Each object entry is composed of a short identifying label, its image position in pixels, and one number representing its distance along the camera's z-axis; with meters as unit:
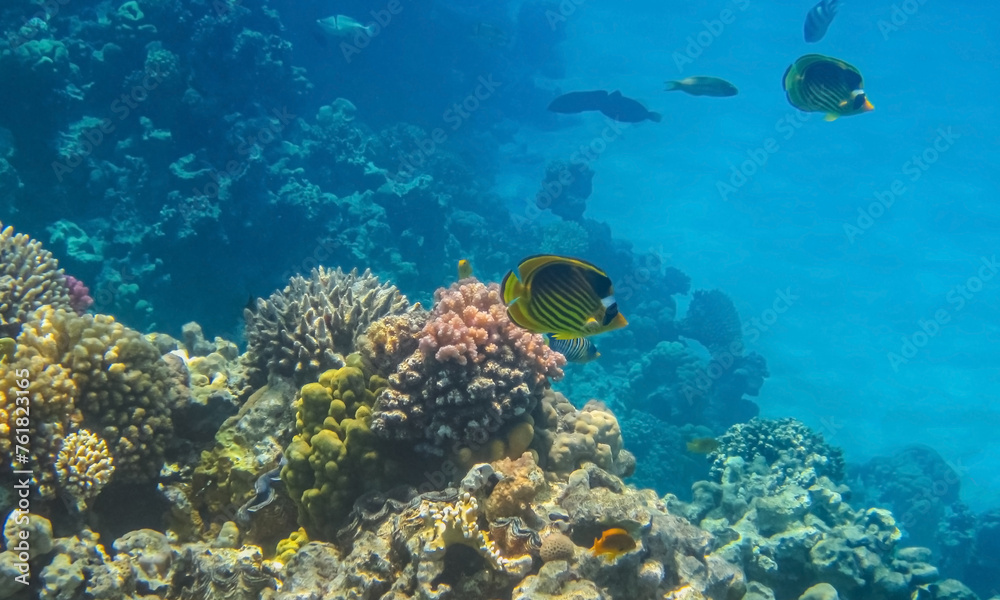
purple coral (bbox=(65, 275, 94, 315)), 5.56
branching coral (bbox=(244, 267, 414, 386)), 4.68
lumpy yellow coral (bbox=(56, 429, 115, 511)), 3.35
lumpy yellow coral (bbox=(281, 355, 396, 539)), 3.75
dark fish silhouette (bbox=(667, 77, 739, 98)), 10.34
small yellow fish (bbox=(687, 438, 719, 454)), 6.34
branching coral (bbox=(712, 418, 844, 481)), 7.99
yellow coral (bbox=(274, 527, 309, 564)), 3.70
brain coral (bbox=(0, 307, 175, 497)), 3.41
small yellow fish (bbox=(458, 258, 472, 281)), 6.06
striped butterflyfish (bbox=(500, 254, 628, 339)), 2.08
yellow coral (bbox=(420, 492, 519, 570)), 3.03
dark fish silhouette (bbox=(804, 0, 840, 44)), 8.57
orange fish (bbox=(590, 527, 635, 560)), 3.04
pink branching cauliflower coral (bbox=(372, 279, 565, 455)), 3.78
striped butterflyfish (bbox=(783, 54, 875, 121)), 4.26
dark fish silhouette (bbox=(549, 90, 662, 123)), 21.27
